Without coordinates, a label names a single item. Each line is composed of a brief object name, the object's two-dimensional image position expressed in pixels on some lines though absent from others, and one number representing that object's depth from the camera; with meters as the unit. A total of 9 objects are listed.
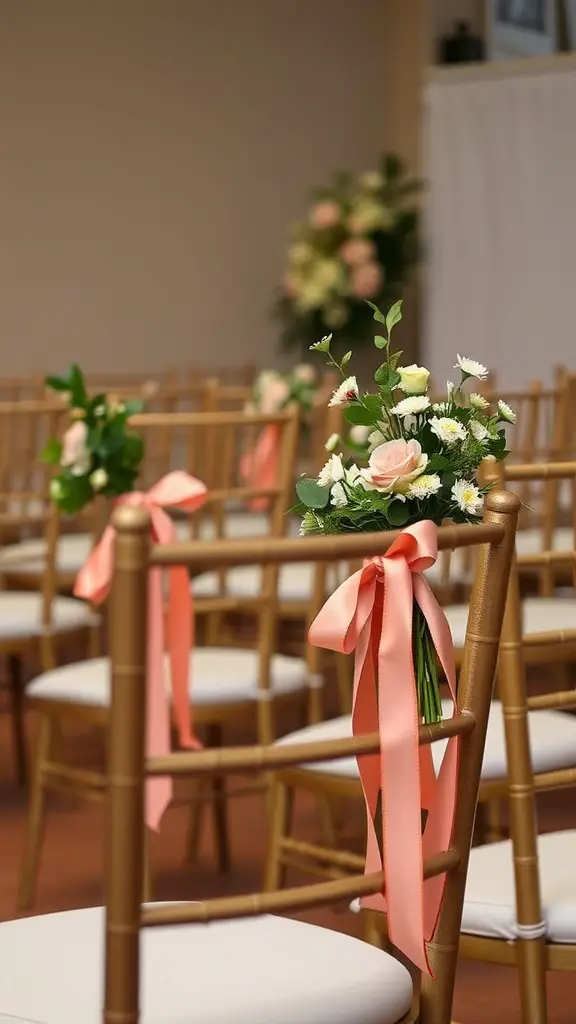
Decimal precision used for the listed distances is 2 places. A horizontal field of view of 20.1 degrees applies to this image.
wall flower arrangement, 7.20
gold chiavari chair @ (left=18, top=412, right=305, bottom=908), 3.00
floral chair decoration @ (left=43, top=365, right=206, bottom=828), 2.59
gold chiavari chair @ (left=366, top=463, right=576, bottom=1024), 1.80
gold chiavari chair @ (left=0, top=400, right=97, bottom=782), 3.46
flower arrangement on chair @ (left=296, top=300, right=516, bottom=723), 1.51
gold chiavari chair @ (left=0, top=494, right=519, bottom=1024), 1.16
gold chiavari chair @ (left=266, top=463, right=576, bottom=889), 1.92
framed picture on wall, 7.93
